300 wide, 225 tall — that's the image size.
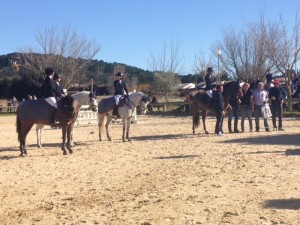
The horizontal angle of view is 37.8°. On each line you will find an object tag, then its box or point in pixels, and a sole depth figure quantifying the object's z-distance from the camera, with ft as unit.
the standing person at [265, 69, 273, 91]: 64.37
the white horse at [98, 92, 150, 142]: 53.26
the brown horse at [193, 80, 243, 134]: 57.41
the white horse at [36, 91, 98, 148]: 47.42
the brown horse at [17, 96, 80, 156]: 42.57
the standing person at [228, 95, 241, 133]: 59.06
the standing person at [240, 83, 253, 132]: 60.54
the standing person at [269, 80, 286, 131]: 59.67
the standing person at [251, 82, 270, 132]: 59.36
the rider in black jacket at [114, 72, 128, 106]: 53.31
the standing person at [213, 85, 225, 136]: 55.52
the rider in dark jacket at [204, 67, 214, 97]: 56.85
